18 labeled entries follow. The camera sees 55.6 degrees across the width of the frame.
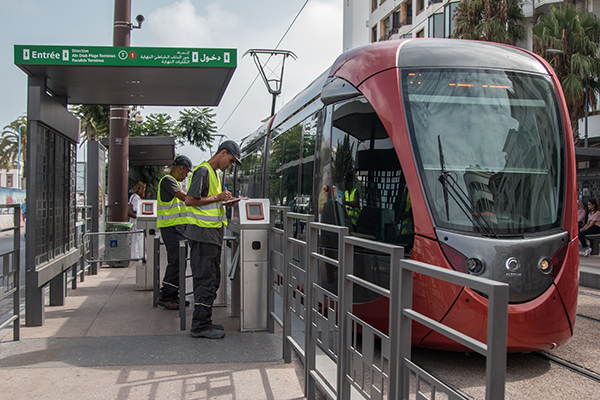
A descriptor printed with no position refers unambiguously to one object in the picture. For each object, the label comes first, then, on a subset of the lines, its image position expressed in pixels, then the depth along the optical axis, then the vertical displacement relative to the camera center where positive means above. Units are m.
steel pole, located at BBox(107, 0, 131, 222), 10.97 +0.83
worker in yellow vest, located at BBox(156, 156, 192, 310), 6.92 -0.51
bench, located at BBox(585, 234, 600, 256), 14.70 -1.33
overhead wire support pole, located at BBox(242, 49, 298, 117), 19.77 +4.62
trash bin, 9.98 -1.07
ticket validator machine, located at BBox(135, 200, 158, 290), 8.26 -0.73
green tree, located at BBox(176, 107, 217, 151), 33.16 +3.59
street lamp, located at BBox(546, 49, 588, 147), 21.65 +4.22
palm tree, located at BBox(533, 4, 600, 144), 22.77 +6.05
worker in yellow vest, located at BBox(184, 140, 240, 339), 5.36 -0.51
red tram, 4.57 +0.12
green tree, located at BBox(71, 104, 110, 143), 21.81 +2.76
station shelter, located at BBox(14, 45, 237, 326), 5.93 +1.21
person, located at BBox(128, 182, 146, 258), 10.00 -1.05
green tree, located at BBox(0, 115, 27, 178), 64.19 +4.62
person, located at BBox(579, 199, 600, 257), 14.91 -0.84
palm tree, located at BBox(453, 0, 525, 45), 25.12 +7.84
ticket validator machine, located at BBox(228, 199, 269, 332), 5.68 -0.74
